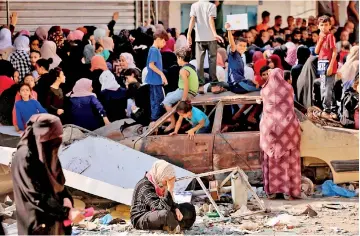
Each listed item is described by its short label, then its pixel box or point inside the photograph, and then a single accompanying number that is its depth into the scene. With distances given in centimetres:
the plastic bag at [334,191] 1090
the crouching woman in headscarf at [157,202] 920
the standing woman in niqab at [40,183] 754
